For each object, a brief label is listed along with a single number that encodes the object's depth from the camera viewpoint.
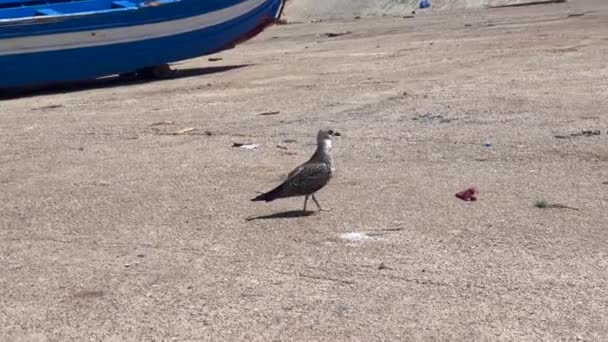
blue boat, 18.14
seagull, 8.05
